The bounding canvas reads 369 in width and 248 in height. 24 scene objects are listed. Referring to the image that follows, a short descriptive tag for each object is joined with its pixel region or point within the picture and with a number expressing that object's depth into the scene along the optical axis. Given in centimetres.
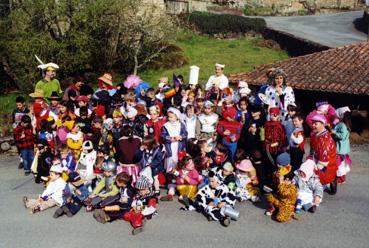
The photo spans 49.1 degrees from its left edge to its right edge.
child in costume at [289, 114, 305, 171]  805
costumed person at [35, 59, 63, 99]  1045
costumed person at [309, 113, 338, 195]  767
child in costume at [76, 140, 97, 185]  816
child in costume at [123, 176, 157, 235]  721
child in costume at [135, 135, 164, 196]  798
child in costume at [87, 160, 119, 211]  758
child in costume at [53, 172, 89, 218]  762
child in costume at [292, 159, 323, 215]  759
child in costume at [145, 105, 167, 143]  862
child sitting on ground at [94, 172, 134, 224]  735
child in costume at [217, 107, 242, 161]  873
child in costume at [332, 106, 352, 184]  826
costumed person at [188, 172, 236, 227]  735
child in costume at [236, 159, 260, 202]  807
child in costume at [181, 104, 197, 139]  891
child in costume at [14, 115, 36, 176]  936
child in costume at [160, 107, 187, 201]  840
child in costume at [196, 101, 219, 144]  888
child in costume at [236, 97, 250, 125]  887
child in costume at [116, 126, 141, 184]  785
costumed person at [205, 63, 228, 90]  1058
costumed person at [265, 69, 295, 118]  905
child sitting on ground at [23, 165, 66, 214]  789
